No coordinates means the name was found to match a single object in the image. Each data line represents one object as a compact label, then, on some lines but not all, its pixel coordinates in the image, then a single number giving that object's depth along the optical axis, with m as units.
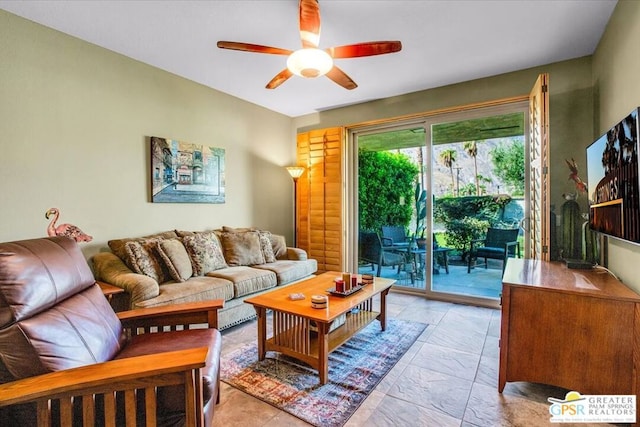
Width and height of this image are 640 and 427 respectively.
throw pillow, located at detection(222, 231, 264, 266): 3.59
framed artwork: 3.29
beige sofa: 2.52
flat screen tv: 1.66
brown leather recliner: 1.08
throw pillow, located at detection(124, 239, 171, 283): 2.71
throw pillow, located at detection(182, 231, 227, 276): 3.15
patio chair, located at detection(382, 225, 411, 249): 4.30
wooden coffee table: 2.05
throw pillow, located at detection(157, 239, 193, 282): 2.87
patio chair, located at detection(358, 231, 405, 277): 4.44
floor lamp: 4.57
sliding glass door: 3.60
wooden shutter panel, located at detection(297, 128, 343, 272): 4.48
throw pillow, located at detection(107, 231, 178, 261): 2.79
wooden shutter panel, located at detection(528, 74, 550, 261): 2.53
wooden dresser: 1.68
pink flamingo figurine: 2.47
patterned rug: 1.83
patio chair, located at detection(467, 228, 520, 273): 3.63
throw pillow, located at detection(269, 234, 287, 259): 4.12
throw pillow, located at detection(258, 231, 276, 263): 3.85
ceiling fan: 1.99
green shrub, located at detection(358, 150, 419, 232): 4.26
